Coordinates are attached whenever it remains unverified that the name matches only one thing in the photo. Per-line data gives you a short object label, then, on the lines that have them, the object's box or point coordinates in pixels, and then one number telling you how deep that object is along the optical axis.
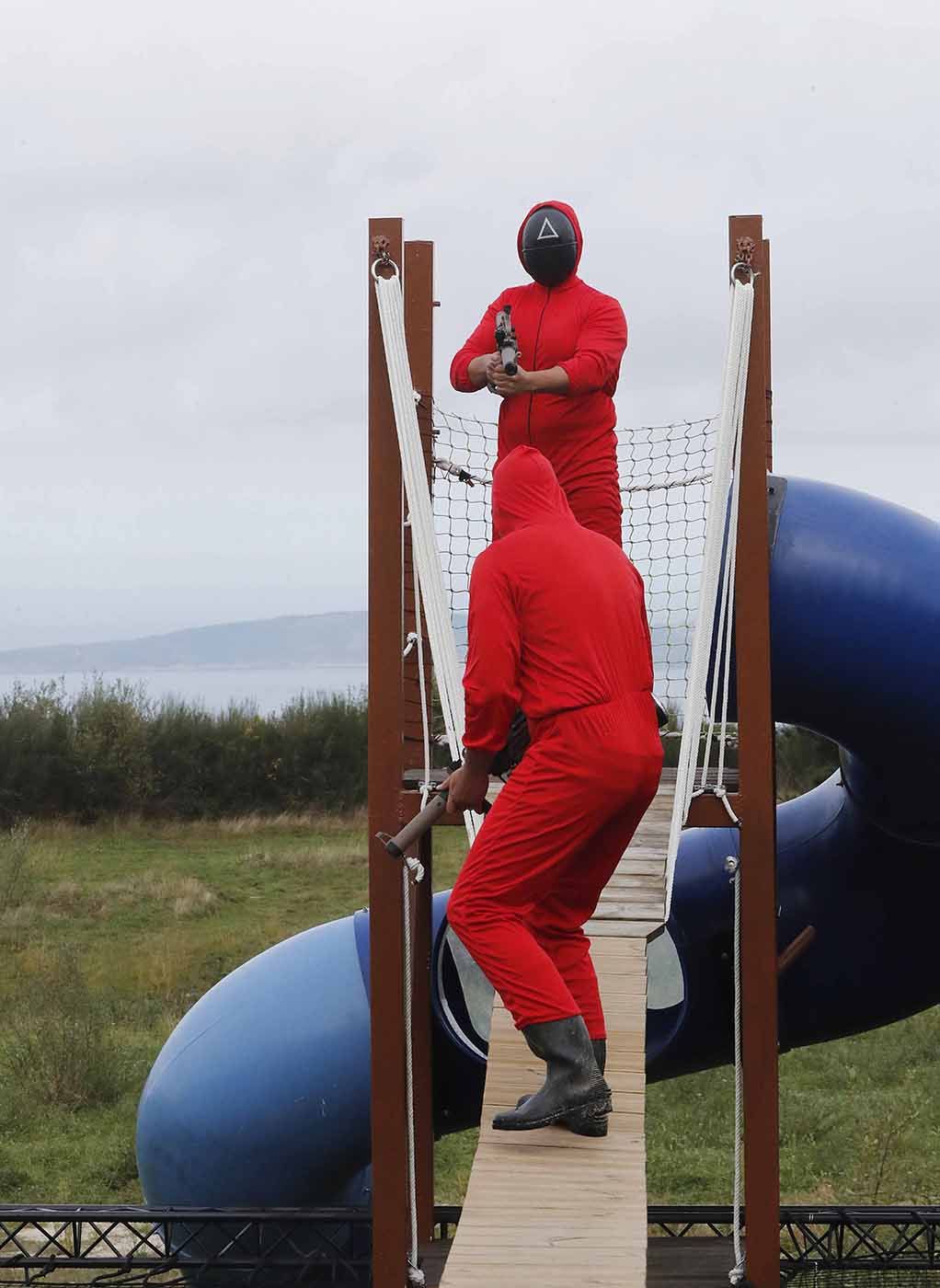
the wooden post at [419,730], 8.87
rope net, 9.77
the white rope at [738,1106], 7.67
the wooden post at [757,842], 8.16
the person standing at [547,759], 6.45
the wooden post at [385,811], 8.41
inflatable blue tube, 10.02
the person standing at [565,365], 8.52
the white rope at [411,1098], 7.90
